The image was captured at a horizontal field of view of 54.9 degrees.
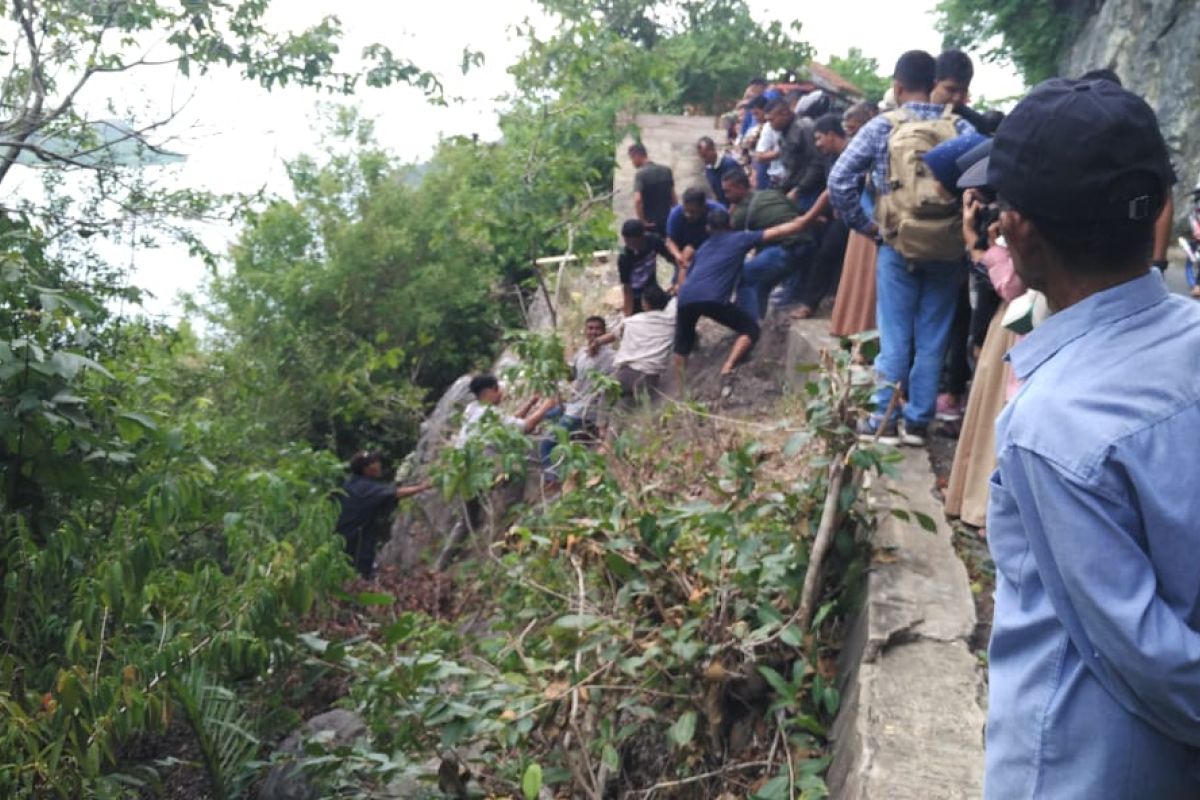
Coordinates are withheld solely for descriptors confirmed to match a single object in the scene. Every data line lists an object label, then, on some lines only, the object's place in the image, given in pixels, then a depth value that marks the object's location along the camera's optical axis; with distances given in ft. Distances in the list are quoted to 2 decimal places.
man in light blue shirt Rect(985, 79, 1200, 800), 4.61
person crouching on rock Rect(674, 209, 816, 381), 26.21
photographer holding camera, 14.75
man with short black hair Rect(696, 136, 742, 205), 34.80
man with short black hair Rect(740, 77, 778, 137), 37.29
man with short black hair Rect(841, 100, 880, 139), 24.70
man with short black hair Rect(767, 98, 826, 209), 26.48
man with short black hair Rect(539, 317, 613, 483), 25.55
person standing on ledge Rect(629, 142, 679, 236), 33.12
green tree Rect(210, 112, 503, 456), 45.75
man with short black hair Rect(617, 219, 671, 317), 30.19
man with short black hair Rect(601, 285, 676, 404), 28.91
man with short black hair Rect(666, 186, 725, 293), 28.17
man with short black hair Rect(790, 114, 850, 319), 24.45
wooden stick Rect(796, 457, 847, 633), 13.33
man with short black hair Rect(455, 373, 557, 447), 24.97
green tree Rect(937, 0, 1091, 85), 52.60
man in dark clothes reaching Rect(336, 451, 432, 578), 29.94
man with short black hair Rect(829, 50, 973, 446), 17.58
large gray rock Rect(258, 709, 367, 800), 15.58
